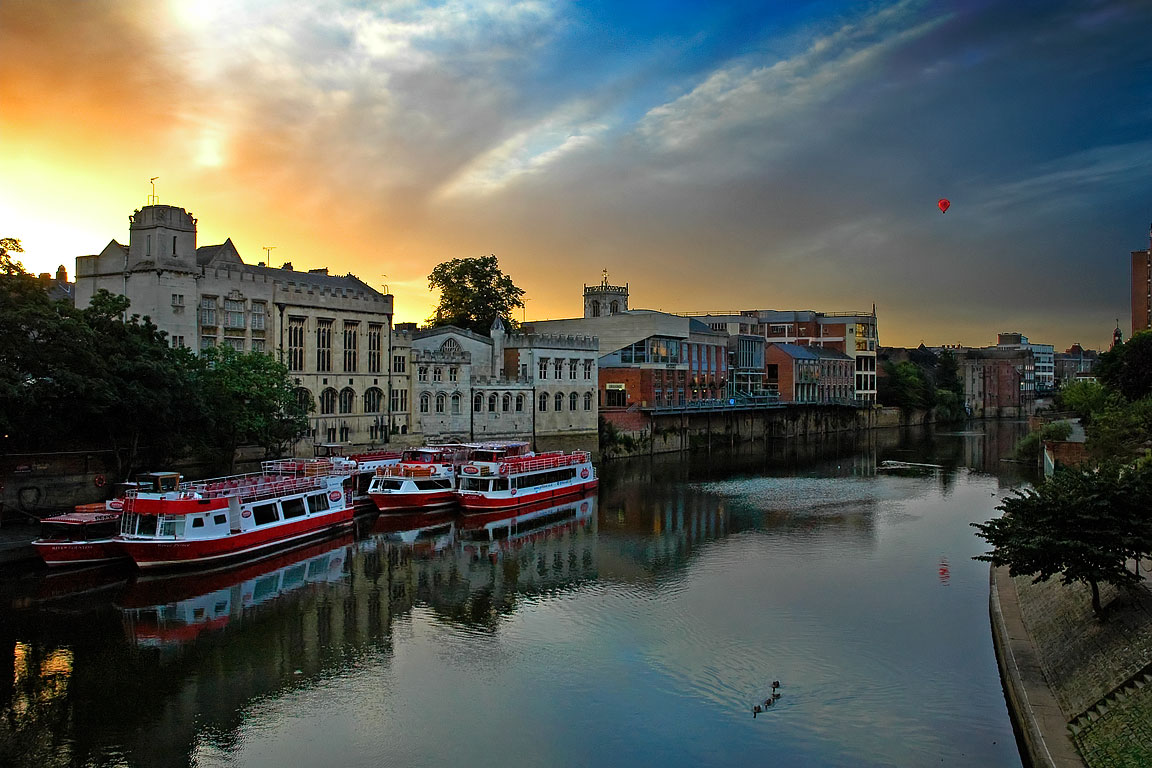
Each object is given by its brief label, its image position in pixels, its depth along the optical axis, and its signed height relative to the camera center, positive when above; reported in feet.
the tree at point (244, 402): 148.77 +1.97
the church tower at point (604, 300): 371.35 +46.49
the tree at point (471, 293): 288.71 +38.91
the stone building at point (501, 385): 222.28 +7.56
